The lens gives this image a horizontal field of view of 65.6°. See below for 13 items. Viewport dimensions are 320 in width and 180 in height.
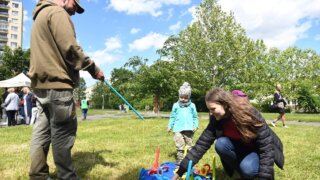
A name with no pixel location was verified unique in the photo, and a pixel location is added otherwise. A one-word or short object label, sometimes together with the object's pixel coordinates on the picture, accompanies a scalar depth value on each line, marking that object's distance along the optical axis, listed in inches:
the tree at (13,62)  1343.2
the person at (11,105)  419.5
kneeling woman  105.5
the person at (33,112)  415.2
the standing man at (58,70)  98.7
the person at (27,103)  439.5
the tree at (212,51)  653.3
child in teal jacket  174.7
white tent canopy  532.1
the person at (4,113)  506.0
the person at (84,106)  600.0
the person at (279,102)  369.7
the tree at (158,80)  578.9
